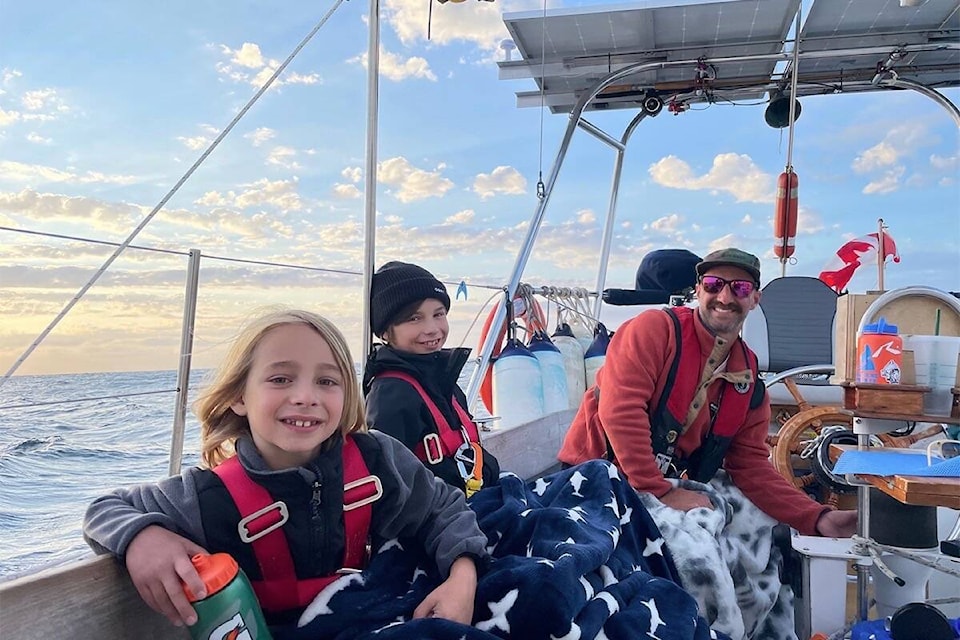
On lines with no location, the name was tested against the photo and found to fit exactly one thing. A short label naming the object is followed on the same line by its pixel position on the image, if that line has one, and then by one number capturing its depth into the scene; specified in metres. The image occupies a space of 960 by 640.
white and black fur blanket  1.85
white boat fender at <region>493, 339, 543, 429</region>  3.92
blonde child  1.13
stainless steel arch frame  3.71
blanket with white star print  1.20
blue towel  1.48
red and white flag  4.44
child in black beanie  1.80
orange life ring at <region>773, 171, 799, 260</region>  4.17
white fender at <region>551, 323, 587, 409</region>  4.42
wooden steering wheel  3.04
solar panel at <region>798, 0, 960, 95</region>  3.53
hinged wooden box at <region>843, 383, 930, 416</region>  1.71
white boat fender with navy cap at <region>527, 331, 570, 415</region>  4.01
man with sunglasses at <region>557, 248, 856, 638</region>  2.23
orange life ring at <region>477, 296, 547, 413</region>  4.08
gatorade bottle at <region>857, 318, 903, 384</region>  1.72
